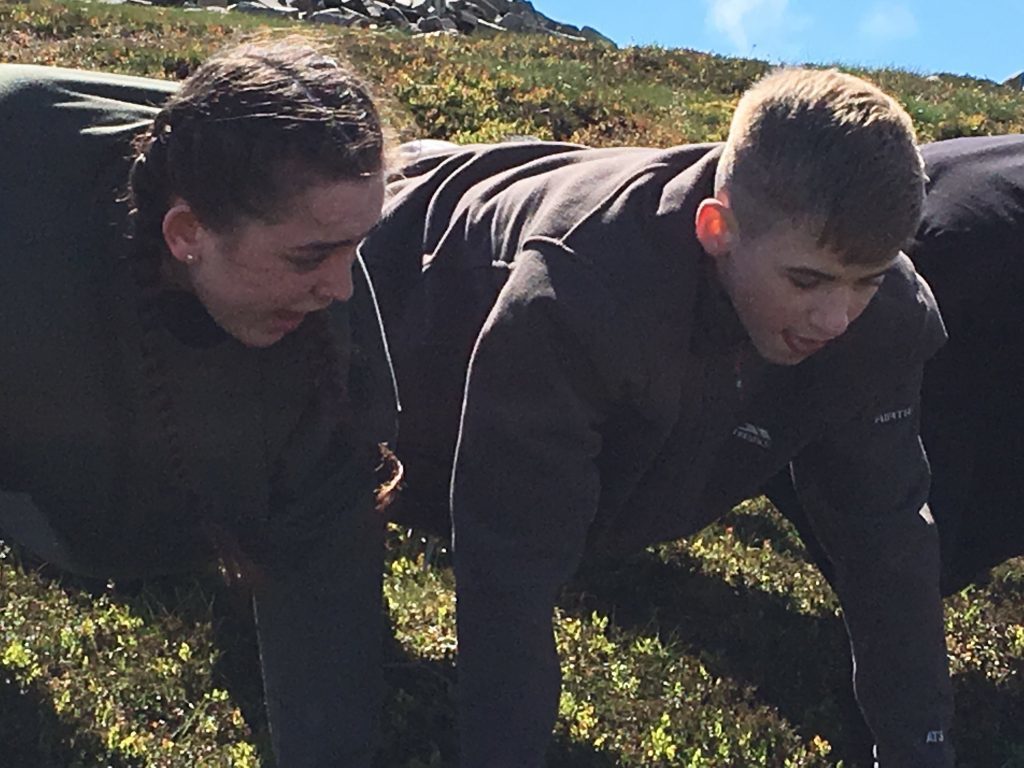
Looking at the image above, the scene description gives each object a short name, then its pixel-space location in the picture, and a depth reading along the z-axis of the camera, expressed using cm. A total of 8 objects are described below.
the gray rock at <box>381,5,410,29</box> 3020
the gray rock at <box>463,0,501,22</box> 3500
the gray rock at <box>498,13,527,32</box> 3464
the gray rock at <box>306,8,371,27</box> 2863
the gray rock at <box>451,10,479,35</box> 3209
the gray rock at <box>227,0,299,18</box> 2815
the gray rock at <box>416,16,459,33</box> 2925
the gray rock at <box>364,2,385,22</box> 3070
